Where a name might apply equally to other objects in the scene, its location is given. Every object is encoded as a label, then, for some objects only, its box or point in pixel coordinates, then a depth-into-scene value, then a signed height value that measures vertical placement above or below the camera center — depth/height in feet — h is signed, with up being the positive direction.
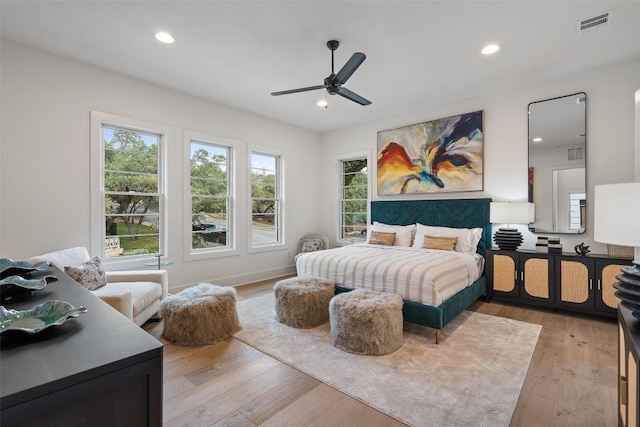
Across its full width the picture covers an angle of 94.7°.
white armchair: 8.01 -2.36
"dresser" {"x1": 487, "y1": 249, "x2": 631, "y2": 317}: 10.64 -2.64
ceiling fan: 8.50 +4.28
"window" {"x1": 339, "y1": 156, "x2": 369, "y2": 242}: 19.53 +0.97
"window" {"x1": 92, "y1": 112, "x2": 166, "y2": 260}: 11.78 +1.09
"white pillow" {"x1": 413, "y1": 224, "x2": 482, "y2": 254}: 13.60 -1.07
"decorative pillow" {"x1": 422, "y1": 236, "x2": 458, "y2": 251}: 13.39 -1.38
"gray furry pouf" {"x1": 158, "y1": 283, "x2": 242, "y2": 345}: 8.97 -3.23
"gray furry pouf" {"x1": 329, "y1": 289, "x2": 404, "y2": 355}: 8.34 -3.23
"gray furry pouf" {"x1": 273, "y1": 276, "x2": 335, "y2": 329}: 10.25 -3.17
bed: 9.16 -1.73
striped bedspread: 9.47 -2.08
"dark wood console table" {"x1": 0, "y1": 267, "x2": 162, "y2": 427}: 1.86 -1.12
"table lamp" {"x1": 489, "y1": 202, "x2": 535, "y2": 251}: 12.37 -0.22
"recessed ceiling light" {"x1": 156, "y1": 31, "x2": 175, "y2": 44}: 9.46 +5.76
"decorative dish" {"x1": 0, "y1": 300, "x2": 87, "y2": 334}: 2.61 -1.02
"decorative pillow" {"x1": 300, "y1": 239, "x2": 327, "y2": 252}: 19.12 -2.09
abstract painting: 14.76 +3.09
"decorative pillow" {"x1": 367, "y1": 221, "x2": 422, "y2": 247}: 15.37 -0.99
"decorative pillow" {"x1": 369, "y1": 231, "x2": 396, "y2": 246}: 15.42 -1.35
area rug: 6.15 -4.03
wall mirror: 12.13 +2.10
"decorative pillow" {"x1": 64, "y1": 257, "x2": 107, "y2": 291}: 8.64 -1.81
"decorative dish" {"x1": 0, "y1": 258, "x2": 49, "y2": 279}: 5.34 -1.02
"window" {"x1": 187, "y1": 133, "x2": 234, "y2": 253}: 14.90 +0.96
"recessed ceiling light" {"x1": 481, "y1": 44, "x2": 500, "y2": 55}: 10.07 +5.70
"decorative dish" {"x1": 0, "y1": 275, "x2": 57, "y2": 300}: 3.98 -1.04
